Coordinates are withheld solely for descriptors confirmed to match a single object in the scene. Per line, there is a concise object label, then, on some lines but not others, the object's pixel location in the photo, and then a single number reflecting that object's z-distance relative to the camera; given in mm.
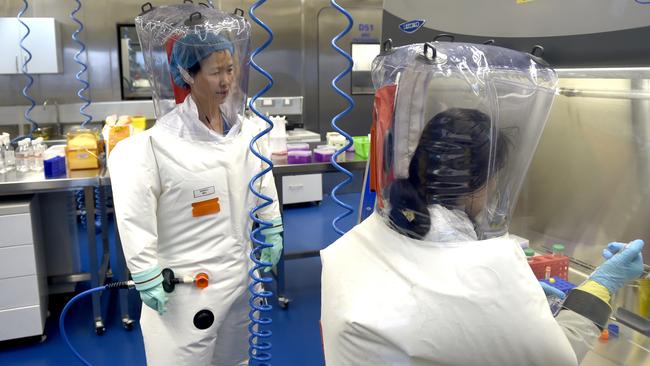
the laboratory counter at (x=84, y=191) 2648
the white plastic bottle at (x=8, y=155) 2941
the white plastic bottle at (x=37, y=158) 2949
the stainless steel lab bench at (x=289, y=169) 3111
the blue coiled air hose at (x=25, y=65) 4196
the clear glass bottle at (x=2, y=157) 2877
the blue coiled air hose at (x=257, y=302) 1414
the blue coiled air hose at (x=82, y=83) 4953
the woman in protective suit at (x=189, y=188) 1745
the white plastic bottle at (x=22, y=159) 2930
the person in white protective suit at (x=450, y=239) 930
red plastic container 1622
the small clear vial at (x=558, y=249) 1746
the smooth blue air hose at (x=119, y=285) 1652
